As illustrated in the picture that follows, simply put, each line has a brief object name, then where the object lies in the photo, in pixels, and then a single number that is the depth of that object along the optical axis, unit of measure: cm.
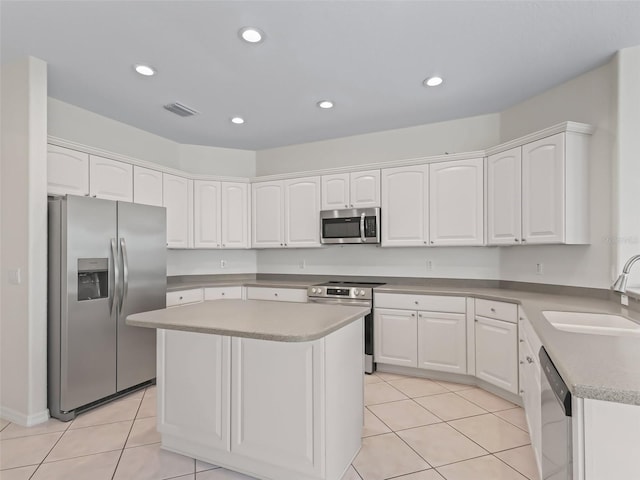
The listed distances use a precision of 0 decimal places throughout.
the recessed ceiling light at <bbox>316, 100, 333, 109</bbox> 333
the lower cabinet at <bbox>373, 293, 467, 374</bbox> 327
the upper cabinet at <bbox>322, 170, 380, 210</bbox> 389
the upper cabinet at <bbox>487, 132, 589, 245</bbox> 271
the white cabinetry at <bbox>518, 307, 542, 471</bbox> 180
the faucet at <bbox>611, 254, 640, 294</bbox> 197
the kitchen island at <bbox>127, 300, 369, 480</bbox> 176
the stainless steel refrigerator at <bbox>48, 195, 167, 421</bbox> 261
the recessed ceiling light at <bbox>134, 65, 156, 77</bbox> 264
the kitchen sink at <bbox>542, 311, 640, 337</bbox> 191
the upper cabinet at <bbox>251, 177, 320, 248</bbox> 423
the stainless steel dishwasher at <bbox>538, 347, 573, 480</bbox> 113
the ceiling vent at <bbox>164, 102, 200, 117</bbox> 332
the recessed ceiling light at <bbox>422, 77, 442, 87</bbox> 285
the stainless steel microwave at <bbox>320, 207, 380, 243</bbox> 384
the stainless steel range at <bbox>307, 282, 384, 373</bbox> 361
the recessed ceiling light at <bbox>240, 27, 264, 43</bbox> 220
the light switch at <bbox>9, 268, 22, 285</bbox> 258
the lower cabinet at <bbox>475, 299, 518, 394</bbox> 279
